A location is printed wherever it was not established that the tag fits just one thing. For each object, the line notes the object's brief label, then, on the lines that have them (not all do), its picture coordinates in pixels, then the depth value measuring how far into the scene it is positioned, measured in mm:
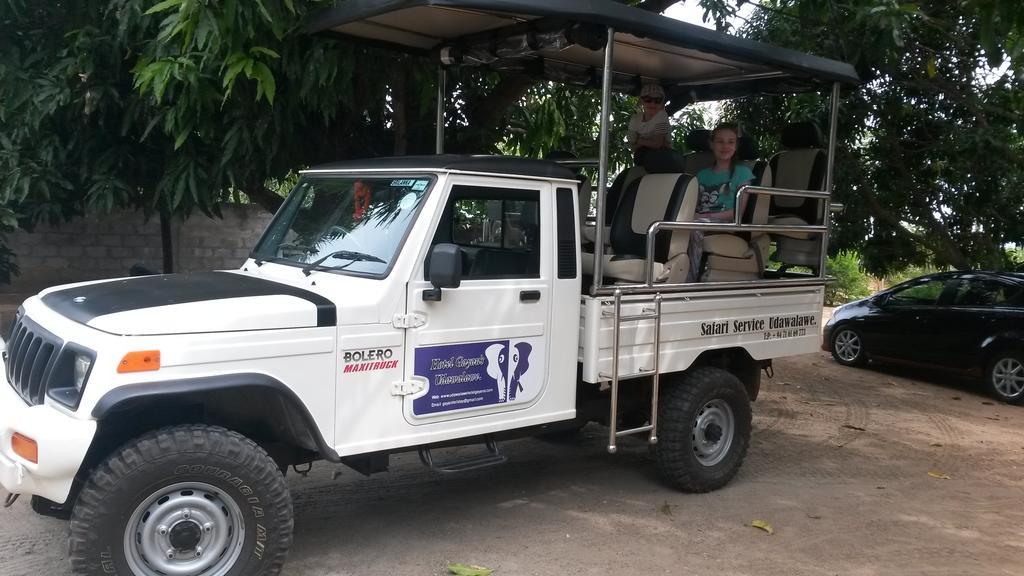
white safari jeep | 3604
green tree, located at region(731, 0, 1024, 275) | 9117
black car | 9641
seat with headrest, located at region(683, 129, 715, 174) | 7375
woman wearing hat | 6855
